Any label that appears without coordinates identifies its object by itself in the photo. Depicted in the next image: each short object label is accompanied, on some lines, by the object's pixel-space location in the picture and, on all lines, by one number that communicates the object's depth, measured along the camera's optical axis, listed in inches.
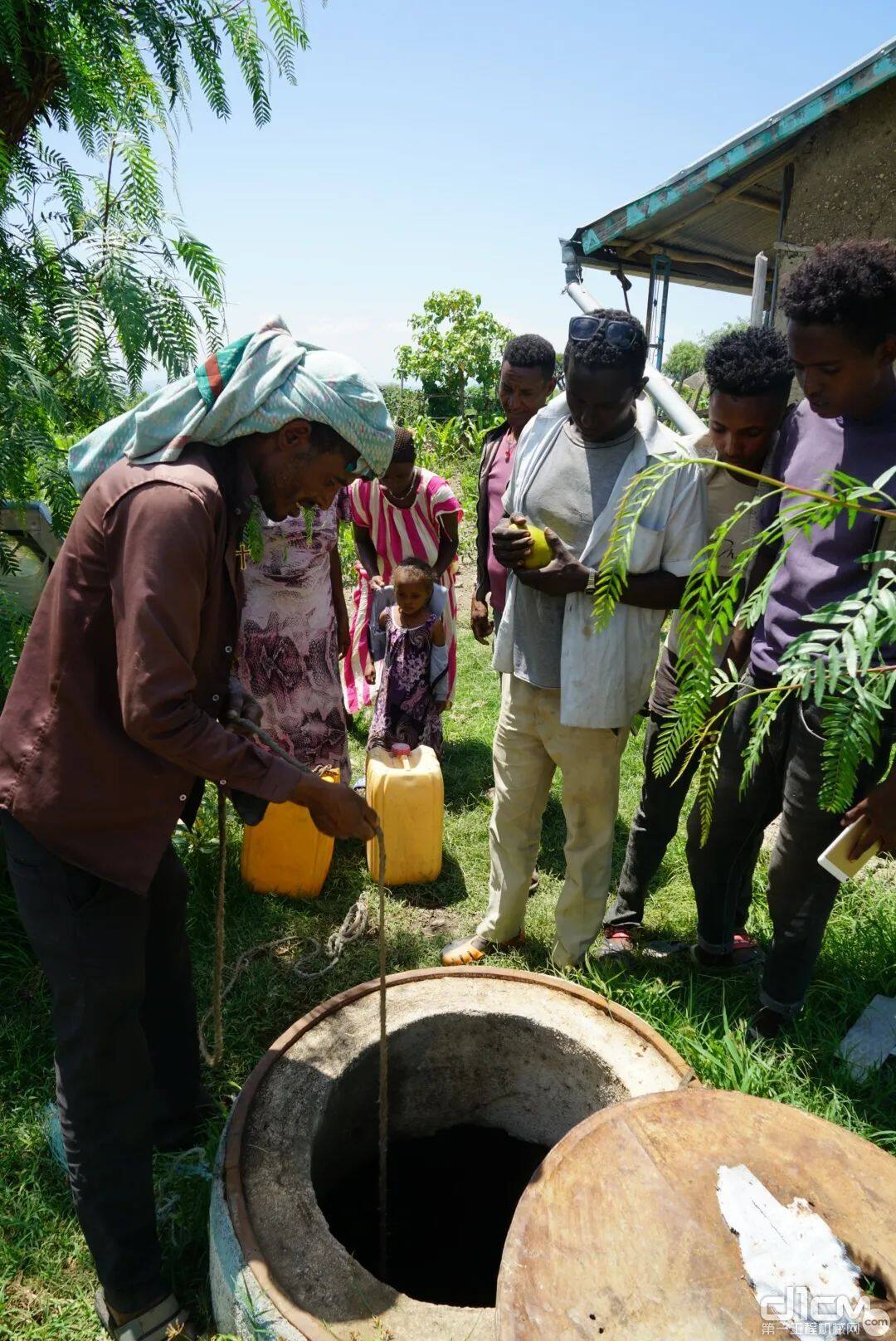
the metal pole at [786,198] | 170.0
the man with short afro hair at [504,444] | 150.3
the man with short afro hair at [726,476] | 99.5
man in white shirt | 97.2
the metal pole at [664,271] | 245.0
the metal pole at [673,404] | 174.2
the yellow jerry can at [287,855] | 134.1
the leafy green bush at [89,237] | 102.7
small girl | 161.5
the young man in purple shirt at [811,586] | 81.8
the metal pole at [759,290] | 186.4
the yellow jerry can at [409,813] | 140.3
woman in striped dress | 167.6
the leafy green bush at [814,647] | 46.3
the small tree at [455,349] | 576.4
